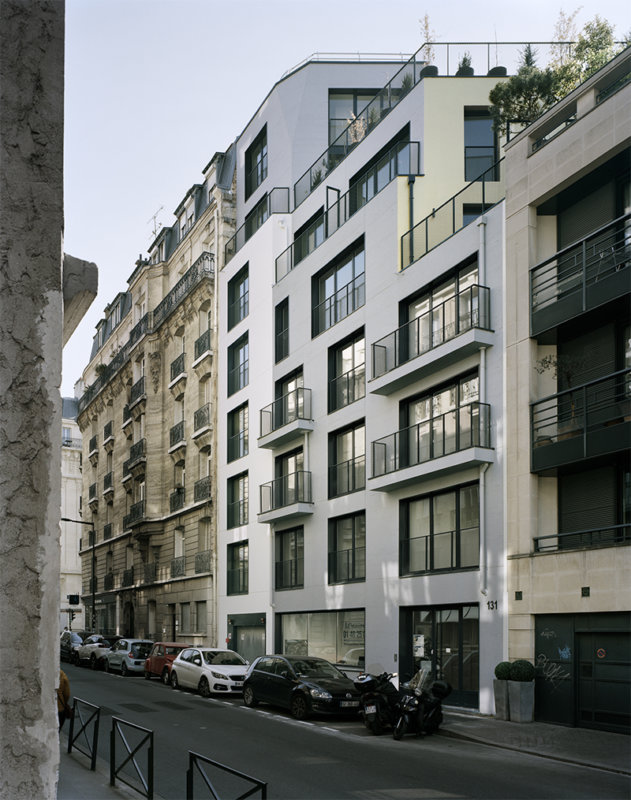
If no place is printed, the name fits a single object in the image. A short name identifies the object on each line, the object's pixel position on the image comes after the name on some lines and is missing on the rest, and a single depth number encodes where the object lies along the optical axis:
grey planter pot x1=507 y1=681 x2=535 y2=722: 19.42
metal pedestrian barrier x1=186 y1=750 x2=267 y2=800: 6.65
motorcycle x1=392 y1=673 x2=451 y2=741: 17.36
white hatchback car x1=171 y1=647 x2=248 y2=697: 25.61
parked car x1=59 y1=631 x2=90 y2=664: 42.59
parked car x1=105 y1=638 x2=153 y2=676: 35.09
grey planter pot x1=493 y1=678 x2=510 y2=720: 19.73
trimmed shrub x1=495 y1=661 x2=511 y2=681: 19.59
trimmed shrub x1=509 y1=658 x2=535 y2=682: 19.41
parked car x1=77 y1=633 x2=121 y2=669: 38.69
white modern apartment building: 22.86
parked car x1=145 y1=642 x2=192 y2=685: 31.70
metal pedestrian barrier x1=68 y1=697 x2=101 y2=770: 12.63
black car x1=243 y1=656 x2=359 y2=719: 19.91
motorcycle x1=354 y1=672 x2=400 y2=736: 17.84
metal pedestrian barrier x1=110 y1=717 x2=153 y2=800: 10.24
